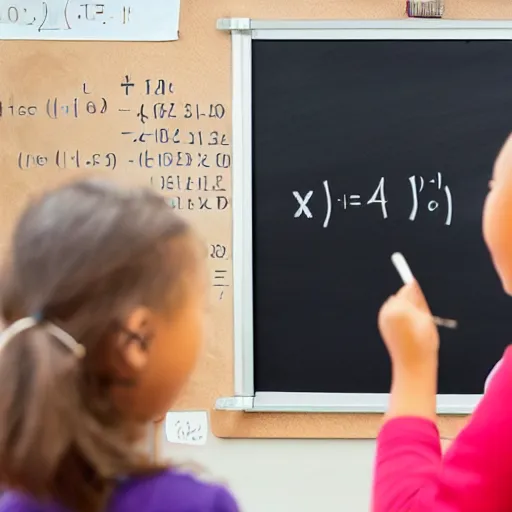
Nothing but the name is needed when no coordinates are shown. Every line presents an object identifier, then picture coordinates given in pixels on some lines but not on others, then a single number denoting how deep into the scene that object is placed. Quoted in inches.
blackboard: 100.2
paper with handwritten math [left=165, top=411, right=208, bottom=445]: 103.9
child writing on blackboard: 67.9
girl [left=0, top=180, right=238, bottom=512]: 66.5
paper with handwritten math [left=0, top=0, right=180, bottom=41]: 101.5
